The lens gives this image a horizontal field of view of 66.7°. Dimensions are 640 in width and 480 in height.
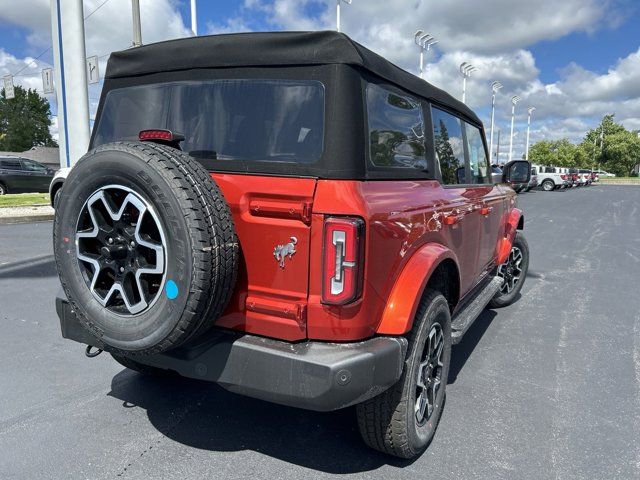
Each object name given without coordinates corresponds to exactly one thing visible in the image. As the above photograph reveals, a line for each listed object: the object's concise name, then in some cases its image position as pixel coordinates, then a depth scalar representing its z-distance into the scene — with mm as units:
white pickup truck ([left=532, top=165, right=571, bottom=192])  34562
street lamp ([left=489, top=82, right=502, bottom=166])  47250
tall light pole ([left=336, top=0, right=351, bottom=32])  26052
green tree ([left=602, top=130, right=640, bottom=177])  80188
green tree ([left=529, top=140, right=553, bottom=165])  90800
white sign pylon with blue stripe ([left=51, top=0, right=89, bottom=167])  12430
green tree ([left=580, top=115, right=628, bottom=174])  83375
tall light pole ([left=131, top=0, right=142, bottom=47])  13812
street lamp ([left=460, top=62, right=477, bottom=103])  40312
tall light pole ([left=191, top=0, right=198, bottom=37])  17172
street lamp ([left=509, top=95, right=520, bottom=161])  52750
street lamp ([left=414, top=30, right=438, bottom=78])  32844
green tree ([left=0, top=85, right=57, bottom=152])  63281
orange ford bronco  2059
